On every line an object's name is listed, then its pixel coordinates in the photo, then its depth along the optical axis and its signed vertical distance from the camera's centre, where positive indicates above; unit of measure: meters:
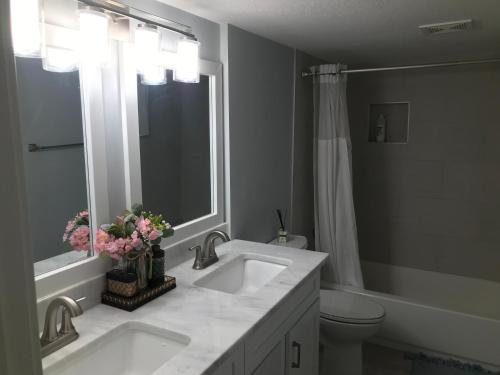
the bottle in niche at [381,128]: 3.55 +0.06
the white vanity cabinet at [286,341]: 1.34 -0.80
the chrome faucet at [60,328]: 1.12 -0.56
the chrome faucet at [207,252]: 1.83 -0.53
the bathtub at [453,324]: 2.47 -1.26
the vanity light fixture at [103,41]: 1.13 +0.33
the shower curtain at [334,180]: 2.89 -0.32
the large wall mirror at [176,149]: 1.76 -0.06
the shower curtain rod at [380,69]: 2.45 +0.44
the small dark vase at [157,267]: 1.54 -0.50
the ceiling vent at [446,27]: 2.04 +0.56
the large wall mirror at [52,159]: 1.29 -0.07
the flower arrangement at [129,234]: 1.40 -0.35
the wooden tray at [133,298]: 1.42 -0.58
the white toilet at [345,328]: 2.25 -1.08
